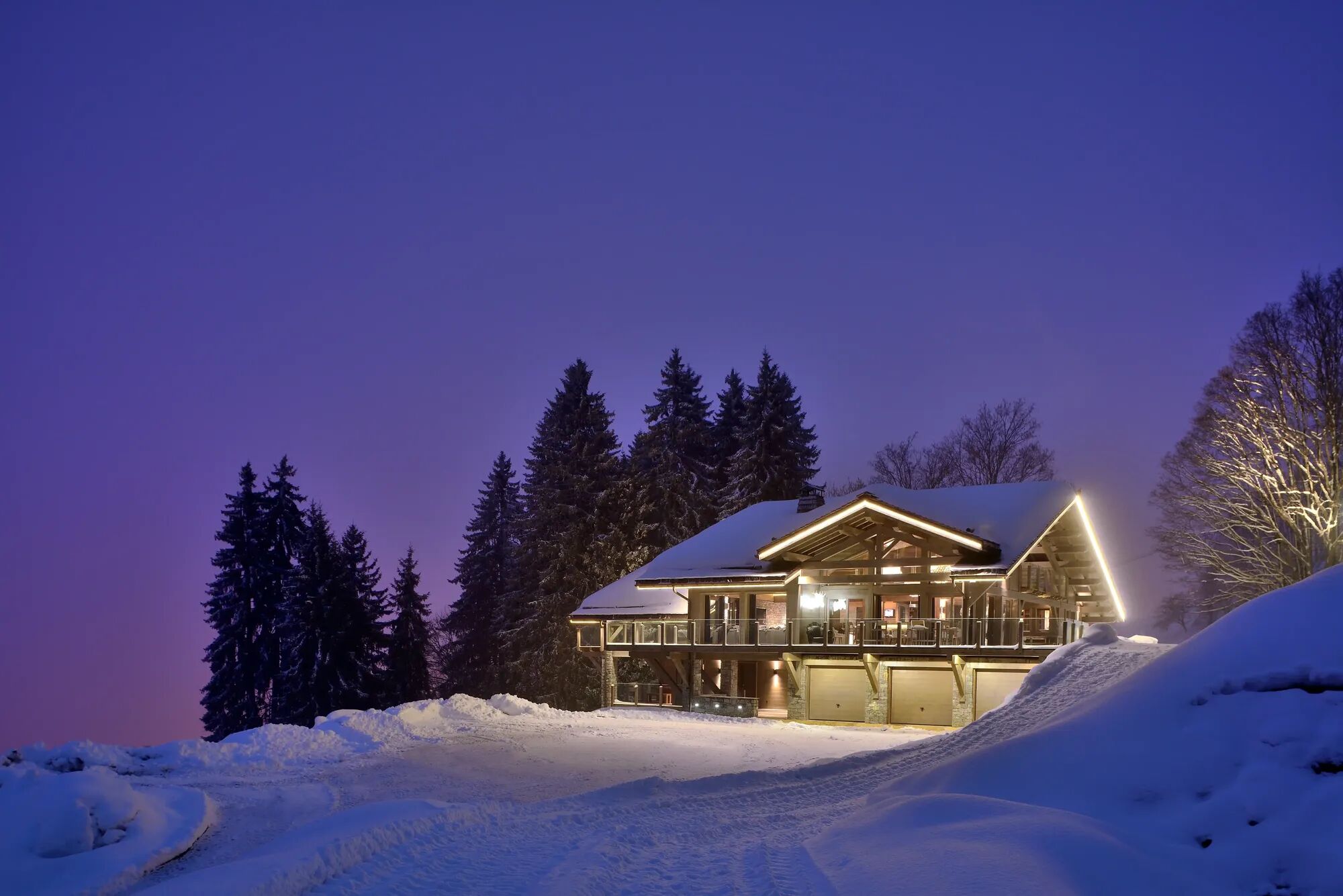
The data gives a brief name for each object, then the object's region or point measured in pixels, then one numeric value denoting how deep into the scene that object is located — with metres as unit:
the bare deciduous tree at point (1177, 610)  49.38
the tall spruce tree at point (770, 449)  54.16
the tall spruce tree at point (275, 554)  47.41
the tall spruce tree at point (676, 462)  54.34
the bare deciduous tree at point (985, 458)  49.84
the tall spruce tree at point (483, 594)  51.94
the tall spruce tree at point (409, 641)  47.88
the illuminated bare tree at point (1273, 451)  26.31
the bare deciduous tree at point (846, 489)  61.19
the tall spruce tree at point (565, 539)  46.44
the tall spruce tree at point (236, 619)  47.47
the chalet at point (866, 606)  27.52
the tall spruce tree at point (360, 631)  43.81
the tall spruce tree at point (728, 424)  59.03
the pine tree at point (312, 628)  42.41
